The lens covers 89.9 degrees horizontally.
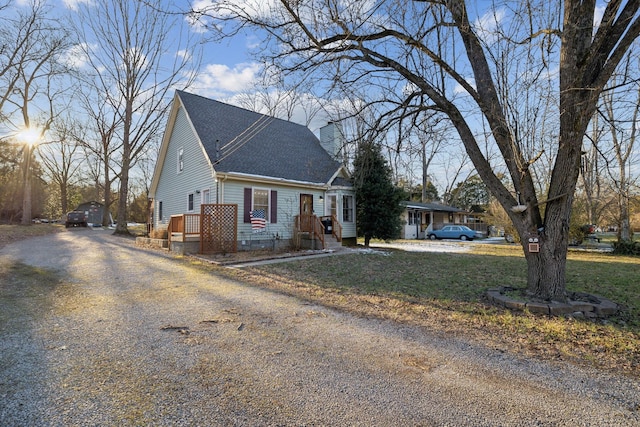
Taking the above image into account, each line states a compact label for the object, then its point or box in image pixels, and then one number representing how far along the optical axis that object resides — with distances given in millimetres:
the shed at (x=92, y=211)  37000
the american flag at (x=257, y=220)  12148
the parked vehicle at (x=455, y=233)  25312
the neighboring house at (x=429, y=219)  26922
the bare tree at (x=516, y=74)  4605
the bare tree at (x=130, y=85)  19094
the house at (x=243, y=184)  11789
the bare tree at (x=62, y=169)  36081
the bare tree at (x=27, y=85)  19766
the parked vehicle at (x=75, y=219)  28011
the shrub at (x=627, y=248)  13992
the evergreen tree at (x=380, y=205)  15242
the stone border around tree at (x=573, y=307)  4543
